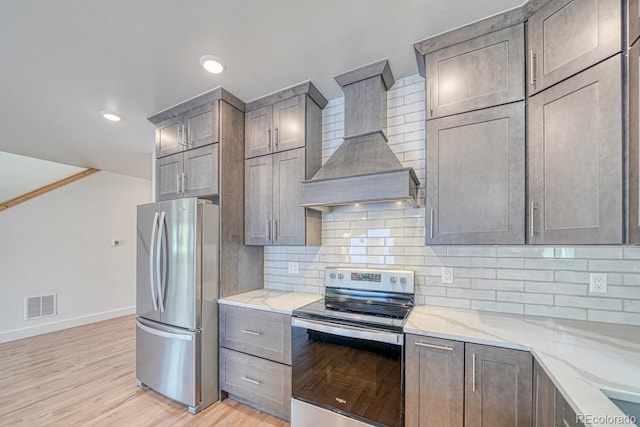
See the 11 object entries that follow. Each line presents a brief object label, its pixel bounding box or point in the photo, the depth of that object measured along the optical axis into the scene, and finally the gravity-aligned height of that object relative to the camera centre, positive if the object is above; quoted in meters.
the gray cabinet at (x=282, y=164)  2.36 +0.45
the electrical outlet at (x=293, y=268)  2.67 -0.52
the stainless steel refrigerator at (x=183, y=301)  2.22 -0.73
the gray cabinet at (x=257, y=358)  2.07 -1.13
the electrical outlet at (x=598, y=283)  1.62 -0.40
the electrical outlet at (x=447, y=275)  2.02 -0.44
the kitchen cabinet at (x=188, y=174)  2.46 +0.38
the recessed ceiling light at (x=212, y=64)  1.95 +1.09
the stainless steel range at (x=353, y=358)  1.62 -0.90
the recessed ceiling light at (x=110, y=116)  2.77 +0.99
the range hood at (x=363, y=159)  1.86 +0.41
